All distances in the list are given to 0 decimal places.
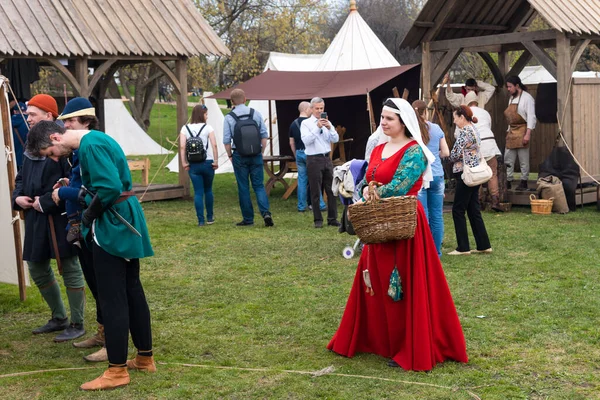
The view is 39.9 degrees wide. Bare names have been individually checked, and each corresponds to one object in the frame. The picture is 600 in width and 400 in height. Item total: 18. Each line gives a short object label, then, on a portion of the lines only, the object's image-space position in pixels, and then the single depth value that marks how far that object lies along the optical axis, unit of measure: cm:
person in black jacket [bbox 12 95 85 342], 558
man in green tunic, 447
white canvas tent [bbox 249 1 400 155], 1627
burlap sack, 1149
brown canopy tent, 1320
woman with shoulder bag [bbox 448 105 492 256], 814
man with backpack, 1022
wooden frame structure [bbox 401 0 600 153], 1162
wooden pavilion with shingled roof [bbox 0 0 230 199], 1231
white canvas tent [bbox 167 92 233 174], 1883
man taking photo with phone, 1008
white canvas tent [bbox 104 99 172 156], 2262
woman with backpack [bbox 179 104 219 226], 1048
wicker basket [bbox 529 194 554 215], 1142
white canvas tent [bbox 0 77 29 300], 635
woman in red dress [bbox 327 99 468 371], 483
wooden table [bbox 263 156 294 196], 1423
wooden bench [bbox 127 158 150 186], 1509
